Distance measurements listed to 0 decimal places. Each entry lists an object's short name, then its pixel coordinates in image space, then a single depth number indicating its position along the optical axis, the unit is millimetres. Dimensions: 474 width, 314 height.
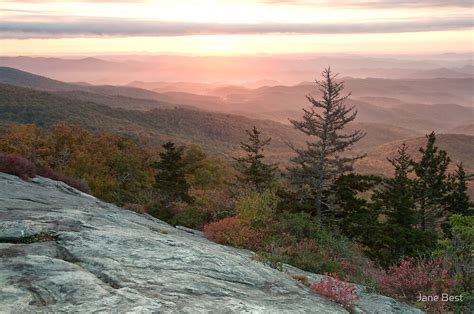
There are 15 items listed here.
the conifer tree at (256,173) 40419
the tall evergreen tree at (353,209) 27500
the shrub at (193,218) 25938
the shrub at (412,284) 11258
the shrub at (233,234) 17072
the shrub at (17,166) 17328
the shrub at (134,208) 20923
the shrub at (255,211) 20141
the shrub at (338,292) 8727
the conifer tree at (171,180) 37000
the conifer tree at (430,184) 36156
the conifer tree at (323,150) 26547
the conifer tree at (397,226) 25438
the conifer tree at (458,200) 37656
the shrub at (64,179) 20141
